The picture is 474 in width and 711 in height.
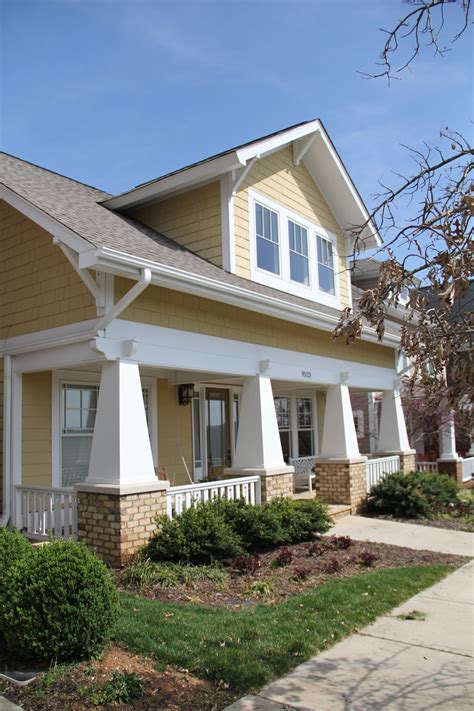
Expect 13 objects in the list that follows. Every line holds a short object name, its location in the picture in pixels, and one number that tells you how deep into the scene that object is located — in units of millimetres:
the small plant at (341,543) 9156
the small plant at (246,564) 7633
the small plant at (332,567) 7771
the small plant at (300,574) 7402
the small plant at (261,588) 6824
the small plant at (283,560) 8023
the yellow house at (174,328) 8109
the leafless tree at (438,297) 3750
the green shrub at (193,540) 7707
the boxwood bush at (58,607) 4641
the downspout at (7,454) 9164
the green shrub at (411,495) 12445
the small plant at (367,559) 8266
